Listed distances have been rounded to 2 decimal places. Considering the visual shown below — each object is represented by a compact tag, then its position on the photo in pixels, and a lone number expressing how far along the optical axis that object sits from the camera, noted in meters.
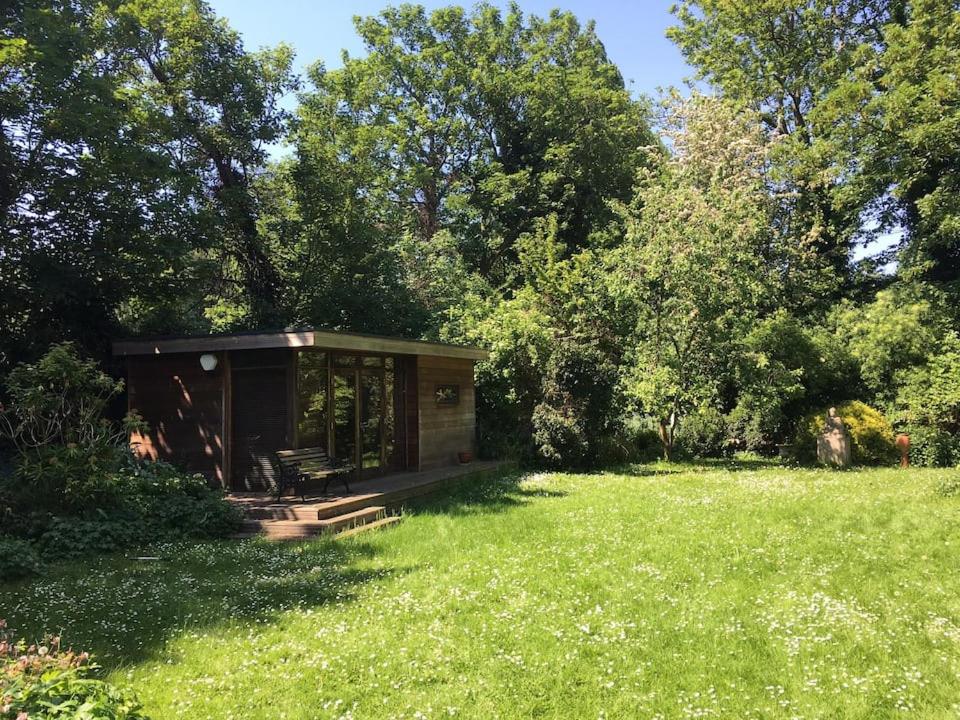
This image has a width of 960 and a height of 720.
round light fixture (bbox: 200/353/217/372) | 9.98
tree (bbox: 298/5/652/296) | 24.34
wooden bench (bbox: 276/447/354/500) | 9.17
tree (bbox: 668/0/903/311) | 18.89
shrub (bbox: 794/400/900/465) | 14.08
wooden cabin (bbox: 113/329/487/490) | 9.81
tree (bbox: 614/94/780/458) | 13.84
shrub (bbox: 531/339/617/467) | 13.99
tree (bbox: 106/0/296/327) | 15.57
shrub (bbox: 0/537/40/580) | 5.91
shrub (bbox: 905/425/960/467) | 13.54
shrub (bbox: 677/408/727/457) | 16.72
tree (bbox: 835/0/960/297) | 15.51
